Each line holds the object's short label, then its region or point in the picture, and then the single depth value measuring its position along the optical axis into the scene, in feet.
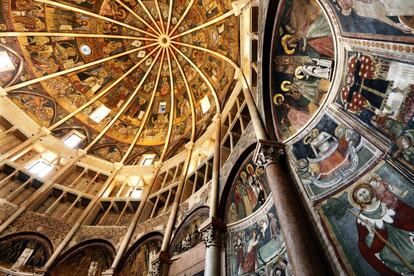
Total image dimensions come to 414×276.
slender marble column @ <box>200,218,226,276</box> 23.41
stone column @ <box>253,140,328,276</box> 13.74
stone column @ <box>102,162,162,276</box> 34.15
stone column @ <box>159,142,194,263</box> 30.60
